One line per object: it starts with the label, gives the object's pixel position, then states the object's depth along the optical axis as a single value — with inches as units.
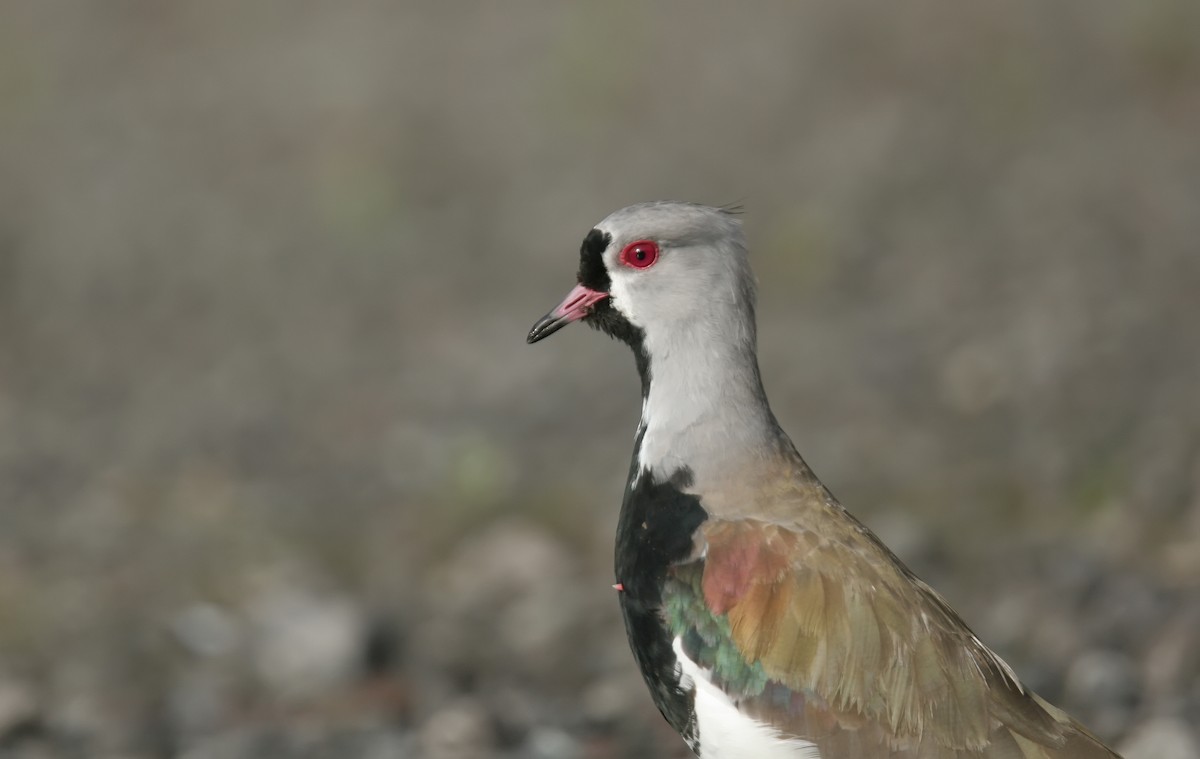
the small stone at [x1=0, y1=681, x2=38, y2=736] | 553.0
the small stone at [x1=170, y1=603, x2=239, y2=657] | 628.4
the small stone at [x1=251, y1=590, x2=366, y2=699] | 588.4
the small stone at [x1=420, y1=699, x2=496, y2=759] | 510.3
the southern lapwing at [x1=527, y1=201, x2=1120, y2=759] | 365.4
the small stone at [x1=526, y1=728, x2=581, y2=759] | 508.1
